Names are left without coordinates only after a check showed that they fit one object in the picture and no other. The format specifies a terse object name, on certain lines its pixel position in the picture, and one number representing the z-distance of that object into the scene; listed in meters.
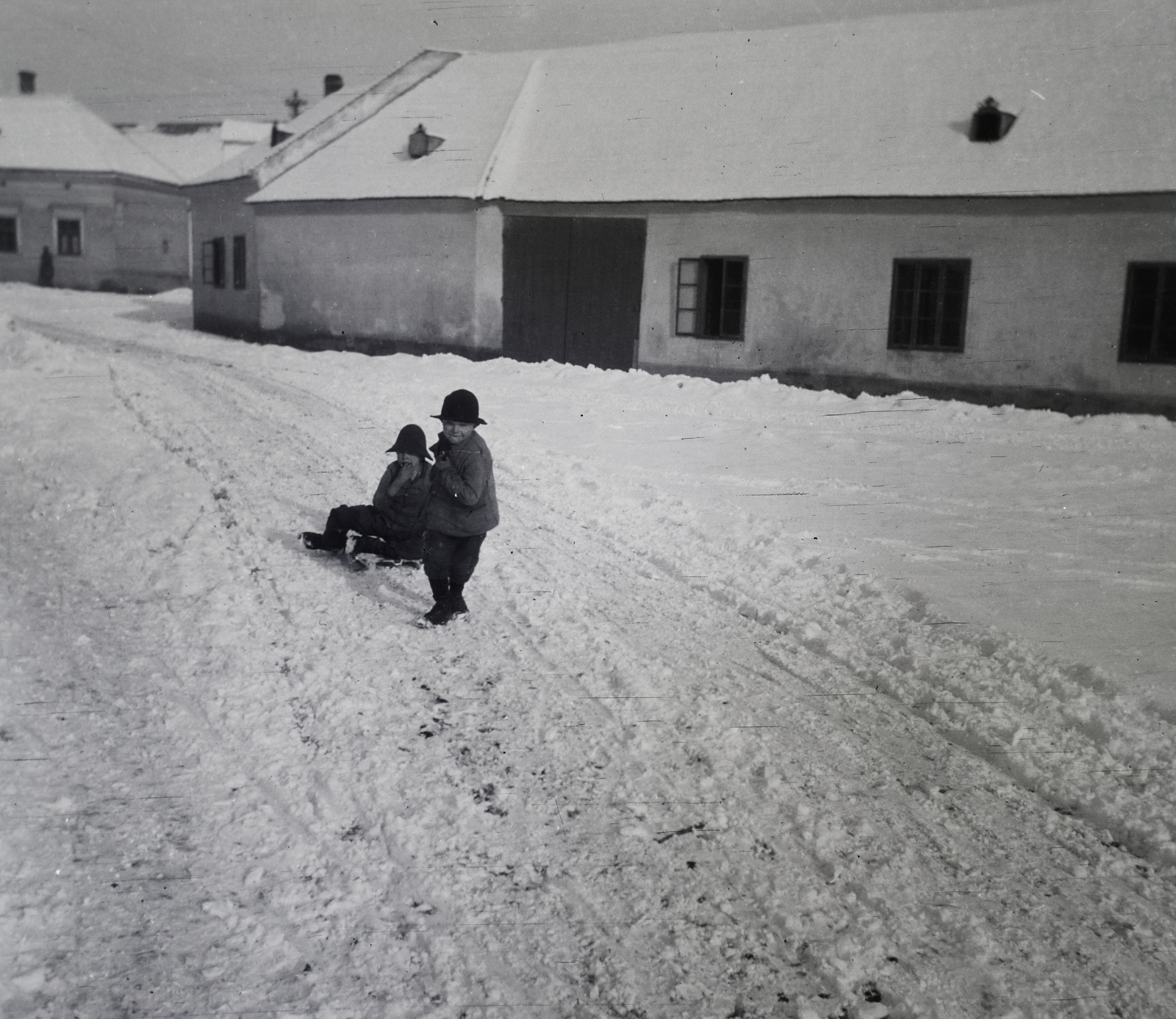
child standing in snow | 5.60
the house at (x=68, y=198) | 34.12
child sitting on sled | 6.57
